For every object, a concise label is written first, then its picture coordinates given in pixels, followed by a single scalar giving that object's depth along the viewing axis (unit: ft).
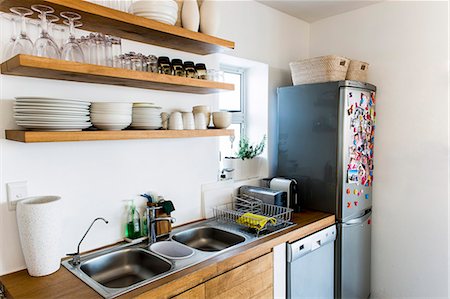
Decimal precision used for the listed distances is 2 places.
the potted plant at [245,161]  8.55
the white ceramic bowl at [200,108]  6.71
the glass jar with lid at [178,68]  6.22
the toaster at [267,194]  7.70
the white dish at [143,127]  5.69
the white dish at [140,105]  5.68
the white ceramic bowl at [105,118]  5.10
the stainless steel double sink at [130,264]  5.16
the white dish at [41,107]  4.53
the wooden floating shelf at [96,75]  4.32
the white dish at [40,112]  4.52
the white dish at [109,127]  5.16
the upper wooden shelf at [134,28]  4.65
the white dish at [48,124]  4.55
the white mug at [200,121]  6.52
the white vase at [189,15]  6.15
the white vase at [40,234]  4.72
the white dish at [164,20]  5.58
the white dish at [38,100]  4.52
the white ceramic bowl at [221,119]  6.79
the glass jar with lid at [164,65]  6.06
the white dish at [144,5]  5.52
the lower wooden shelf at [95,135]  4.37
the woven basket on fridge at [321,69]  7.89
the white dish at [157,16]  5.54
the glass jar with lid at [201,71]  6.49
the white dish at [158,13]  5.54
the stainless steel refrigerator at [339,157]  7.84
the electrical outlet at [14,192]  4.99
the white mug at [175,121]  6.11
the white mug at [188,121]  6.33
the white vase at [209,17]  6.40
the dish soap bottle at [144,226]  6.45
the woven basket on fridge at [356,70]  8.27
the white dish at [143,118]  5.65
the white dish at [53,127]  4.58
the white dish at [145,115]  5.64
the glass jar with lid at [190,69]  6.36
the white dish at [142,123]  5.67
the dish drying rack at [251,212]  6.84
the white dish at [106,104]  5.09
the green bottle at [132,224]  6.32
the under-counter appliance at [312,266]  6.68
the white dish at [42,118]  4.53
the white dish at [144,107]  5.65
